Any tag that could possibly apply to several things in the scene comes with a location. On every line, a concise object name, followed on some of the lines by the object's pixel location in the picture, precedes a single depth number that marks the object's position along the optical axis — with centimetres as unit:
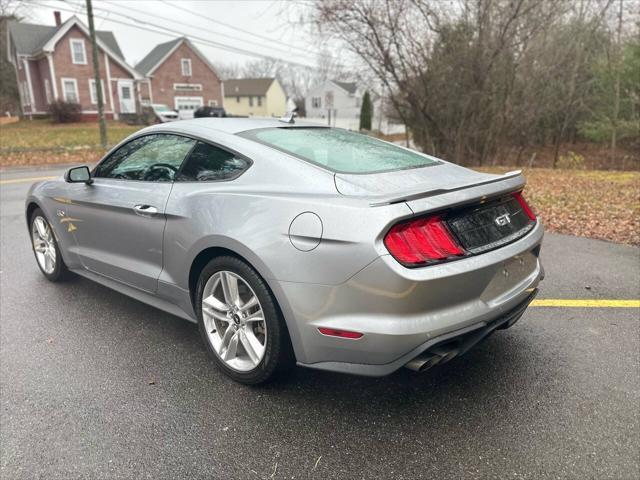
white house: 6731
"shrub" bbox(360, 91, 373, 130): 4528
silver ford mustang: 219
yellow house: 6694
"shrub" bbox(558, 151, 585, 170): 2072
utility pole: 1803
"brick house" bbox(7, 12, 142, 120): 3460
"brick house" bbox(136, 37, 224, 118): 4234
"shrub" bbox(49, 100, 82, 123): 3162
